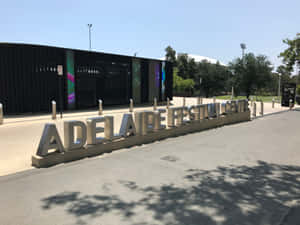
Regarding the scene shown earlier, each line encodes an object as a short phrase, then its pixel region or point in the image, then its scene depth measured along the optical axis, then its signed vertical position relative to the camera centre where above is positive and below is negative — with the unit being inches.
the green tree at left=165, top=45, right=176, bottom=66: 2288.4 +414.5
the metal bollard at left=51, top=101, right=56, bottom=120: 519.8 -24.4
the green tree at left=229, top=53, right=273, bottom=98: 1562.5 +160.9
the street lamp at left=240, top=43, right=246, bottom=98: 1846.7 +384.5
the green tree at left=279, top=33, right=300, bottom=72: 902.7 +160.1
